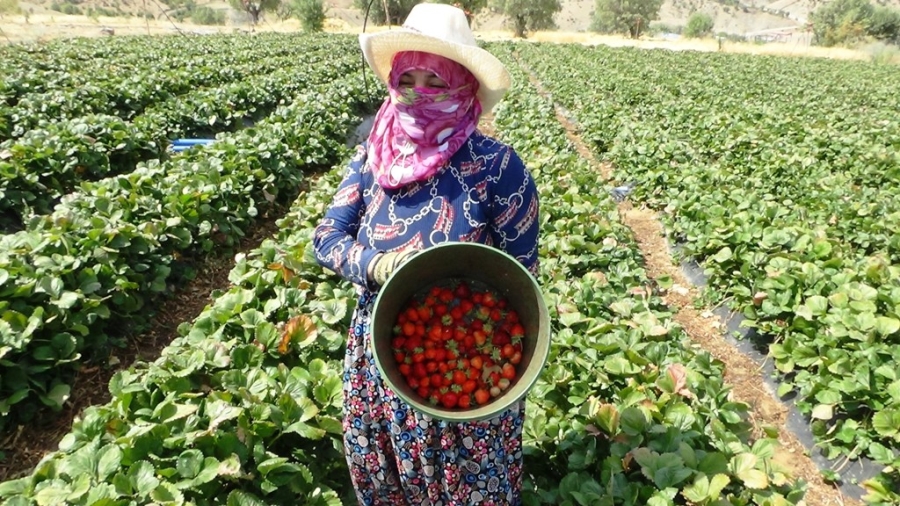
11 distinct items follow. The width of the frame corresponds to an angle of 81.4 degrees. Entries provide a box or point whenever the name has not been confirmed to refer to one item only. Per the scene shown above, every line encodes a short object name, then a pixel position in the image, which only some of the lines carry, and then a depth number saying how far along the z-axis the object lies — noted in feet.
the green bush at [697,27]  242.58
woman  5.11
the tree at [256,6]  174.04
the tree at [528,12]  187.93
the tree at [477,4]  146.81
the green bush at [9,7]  132.80
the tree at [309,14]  164.04
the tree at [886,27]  181.92
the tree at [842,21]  170.91
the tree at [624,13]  239.71
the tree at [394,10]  171.08
